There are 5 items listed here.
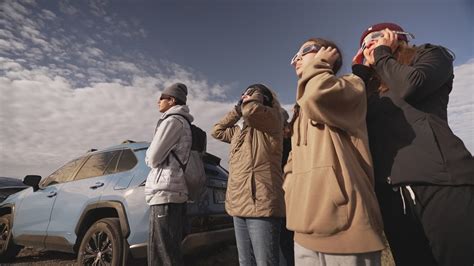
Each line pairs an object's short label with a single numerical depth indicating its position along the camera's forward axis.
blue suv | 3.26
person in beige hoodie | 1.06
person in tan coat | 2.10
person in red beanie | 1.12
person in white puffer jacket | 2.41
